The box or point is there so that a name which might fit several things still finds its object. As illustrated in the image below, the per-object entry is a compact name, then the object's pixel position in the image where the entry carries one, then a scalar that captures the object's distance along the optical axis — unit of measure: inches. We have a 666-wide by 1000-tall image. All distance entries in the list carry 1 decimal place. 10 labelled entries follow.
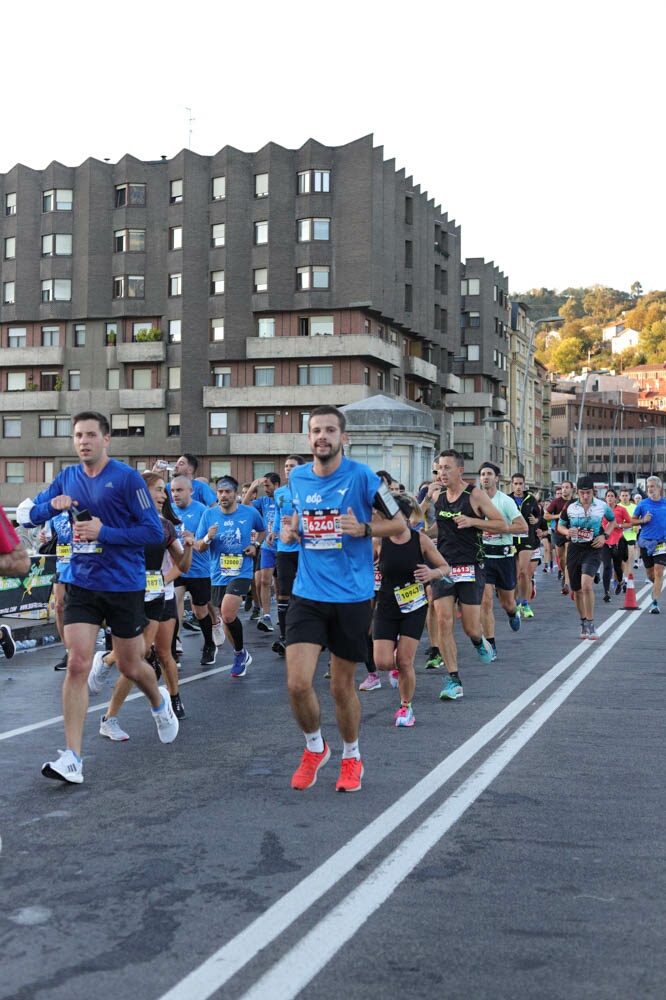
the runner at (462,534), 436.8
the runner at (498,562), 561.0
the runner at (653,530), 788.0
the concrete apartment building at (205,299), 2438.5
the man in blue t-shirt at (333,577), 256.1
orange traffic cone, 816.3
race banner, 655.8
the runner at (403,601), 349.1
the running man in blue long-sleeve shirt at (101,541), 275.0
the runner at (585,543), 601.6
